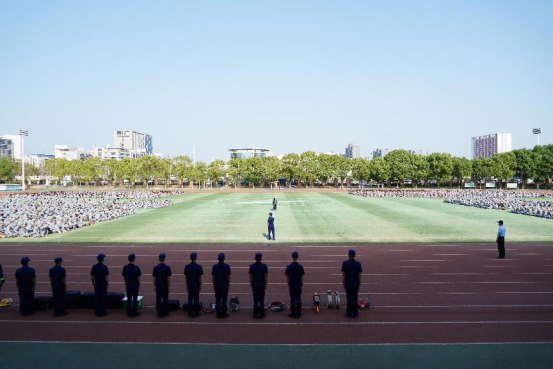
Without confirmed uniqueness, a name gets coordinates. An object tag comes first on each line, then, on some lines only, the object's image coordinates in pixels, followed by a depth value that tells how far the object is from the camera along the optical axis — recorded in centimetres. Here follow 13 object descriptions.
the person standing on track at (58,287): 1142
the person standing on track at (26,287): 1154
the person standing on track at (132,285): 1124
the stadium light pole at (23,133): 10717
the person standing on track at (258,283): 1115
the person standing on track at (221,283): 1115
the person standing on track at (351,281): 1115
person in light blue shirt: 1956
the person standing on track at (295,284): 1118
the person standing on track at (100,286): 1151
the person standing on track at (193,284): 1115
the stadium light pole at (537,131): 10256
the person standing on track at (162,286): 1116
